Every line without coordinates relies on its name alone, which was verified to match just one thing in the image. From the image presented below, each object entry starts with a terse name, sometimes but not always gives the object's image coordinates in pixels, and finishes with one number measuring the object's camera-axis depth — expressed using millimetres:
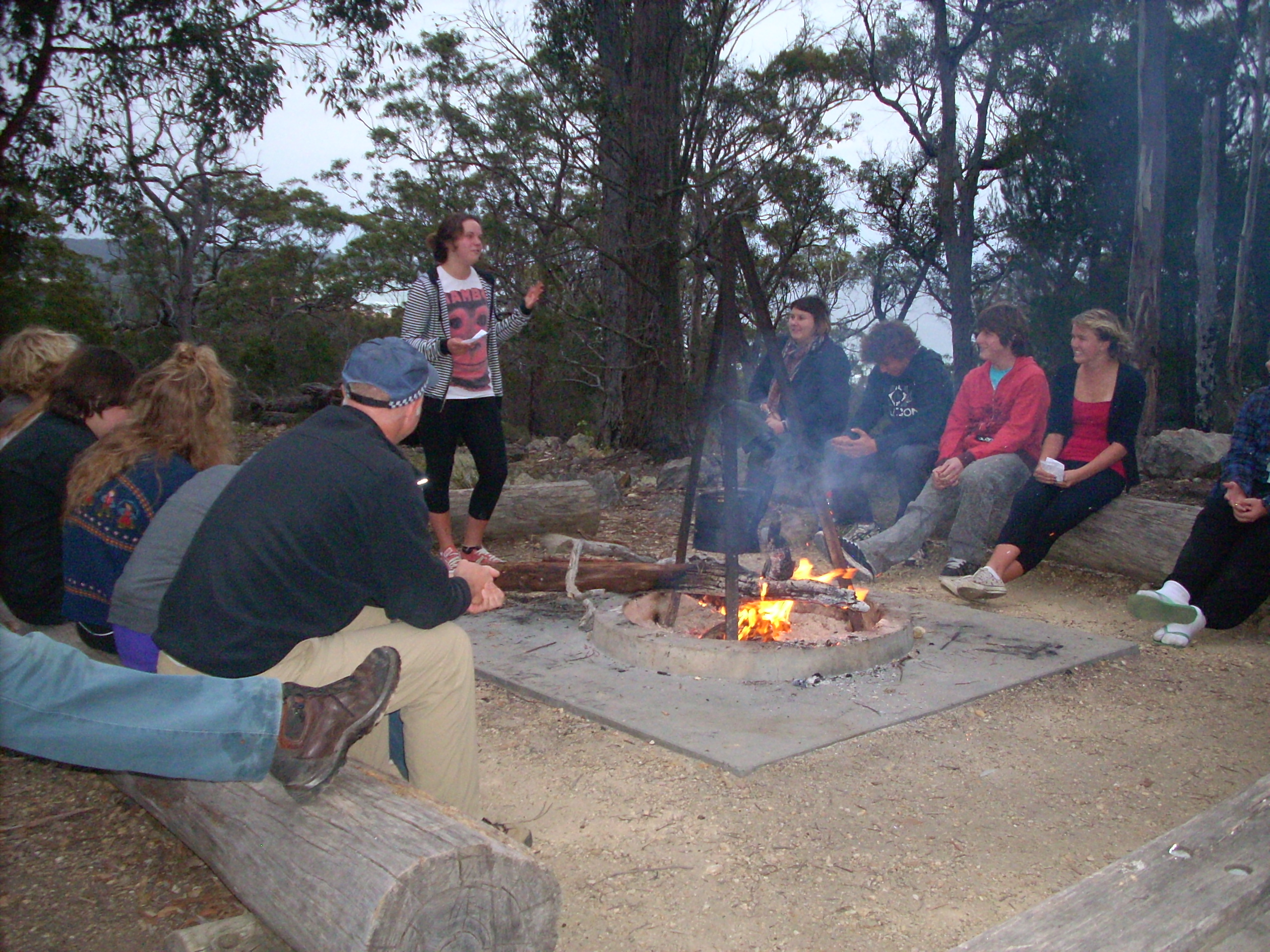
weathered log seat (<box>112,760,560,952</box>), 1694
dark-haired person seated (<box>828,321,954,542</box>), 5930
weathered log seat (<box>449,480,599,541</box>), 6562
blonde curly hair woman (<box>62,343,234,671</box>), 2865
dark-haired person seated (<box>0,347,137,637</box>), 3088
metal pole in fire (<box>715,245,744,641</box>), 3871
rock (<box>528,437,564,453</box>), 12105
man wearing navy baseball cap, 2176
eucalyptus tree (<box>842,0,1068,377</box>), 19969
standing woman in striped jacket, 4988
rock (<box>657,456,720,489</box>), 9023
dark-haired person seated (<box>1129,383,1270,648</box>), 4273
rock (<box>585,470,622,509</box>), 8422
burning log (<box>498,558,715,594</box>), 4676
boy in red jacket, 5348
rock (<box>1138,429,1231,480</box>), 9344
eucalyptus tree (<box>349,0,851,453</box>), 11070
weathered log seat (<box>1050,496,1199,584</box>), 4961
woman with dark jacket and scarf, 5719
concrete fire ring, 3713
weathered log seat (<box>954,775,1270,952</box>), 1731
